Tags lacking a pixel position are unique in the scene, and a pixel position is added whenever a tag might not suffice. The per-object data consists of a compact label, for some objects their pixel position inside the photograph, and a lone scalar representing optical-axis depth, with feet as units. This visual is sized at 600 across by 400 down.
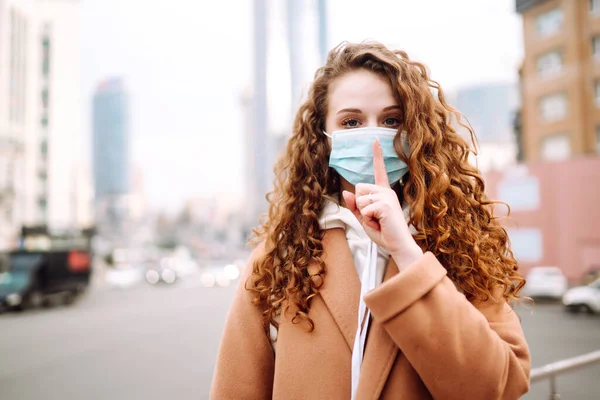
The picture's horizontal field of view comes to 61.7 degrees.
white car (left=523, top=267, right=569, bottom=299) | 65.26
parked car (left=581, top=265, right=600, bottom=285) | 62.81
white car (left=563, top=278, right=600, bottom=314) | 54.08
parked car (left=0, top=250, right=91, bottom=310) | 60.29
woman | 3.89
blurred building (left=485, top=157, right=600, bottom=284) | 74.02
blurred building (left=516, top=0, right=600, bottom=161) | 77.30
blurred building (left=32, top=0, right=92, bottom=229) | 152.87
